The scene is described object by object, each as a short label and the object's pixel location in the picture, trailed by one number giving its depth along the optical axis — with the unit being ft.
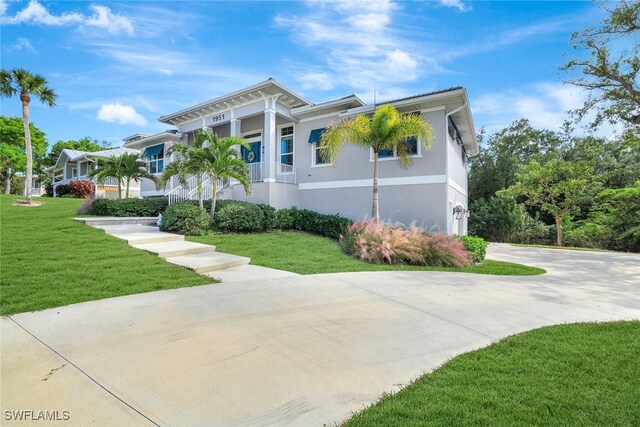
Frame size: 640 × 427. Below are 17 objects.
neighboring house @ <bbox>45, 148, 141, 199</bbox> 88.22
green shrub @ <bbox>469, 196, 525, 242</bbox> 70.33
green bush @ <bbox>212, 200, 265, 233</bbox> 36.47
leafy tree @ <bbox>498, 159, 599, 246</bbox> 64.06
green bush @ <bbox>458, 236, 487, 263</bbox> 32.98
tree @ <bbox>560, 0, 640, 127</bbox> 36.06
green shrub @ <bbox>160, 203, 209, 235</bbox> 34.81
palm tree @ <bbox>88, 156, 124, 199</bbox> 50.73
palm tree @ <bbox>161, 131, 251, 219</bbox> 36.70
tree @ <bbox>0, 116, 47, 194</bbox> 114.32
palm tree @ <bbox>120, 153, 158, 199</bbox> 51.42
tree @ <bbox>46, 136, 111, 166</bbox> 144.97
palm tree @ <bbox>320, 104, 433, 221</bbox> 34.55
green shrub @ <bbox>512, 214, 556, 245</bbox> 71.36
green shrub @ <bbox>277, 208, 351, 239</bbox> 39.81
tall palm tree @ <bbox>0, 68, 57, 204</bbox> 50.39
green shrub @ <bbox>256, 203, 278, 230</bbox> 39.47
